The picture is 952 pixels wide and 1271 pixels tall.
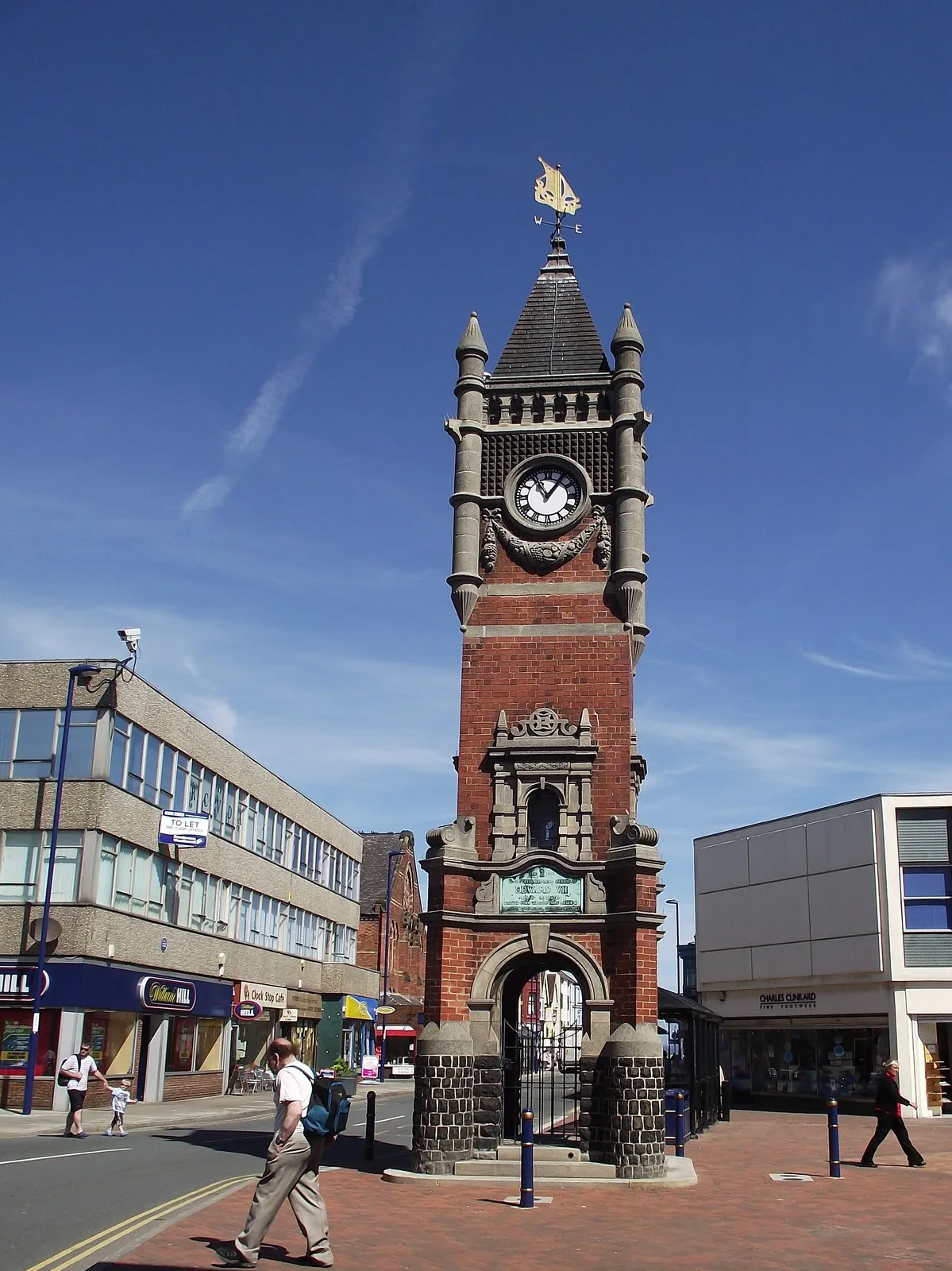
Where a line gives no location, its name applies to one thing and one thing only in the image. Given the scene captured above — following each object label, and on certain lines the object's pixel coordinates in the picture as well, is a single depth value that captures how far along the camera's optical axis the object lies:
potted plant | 38.91
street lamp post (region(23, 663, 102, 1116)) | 27.45
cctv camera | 32.22
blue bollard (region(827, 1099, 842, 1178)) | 18.66
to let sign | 33.94
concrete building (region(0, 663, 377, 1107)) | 29.53
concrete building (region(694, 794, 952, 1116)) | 34.34
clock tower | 19.09
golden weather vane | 27.08
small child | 22.41
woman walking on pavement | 19.64
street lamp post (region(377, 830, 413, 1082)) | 56.86
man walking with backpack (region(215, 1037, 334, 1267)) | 10.36
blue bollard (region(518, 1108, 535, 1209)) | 15.18
